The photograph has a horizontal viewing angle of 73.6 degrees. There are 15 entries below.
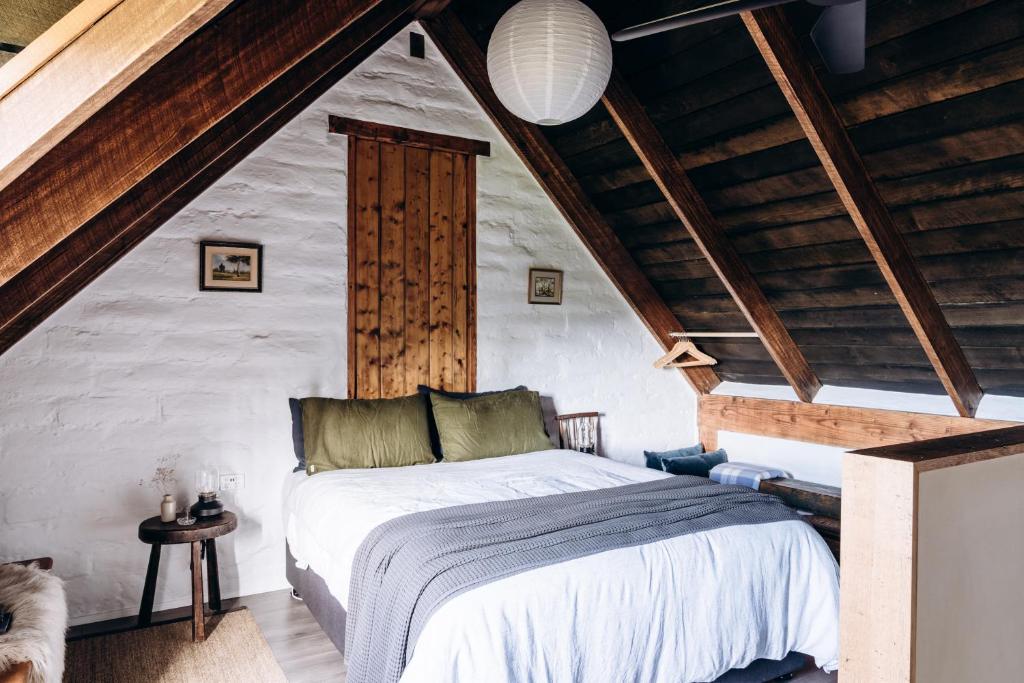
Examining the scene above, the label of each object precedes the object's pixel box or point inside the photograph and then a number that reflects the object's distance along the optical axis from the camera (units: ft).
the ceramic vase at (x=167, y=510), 9.77
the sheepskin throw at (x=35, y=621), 5.79
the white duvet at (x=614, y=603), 6.11
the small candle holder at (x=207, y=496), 9.99
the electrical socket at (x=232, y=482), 11.08
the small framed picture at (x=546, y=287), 14.40
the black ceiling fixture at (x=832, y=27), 5.74
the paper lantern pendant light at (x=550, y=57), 7.45
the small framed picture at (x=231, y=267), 10.96
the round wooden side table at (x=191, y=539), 9.33
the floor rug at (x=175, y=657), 8.43
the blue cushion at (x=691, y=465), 13.76
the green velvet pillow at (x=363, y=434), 10.94
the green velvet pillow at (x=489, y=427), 12.01
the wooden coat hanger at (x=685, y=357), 15.60
